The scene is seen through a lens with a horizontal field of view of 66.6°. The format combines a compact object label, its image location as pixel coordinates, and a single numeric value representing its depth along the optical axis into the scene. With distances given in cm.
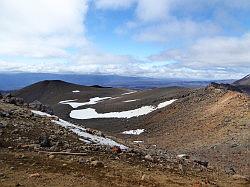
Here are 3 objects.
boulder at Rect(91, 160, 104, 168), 624
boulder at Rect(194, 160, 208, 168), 884
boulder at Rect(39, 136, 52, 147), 723
